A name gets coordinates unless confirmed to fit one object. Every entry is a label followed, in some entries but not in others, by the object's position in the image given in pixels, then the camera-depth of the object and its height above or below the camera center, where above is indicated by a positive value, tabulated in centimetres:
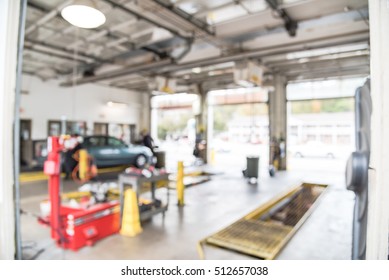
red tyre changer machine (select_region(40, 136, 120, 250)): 292 -100
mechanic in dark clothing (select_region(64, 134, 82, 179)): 747 -62
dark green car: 780 -42
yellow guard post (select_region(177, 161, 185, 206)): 487 -89
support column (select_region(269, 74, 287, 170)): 999 +113
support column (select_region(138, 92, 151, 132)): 1371 +148
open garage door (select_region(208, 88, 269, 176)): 1105 +80
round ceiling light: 224 +118
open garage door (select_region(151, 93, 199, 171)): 1385 +125
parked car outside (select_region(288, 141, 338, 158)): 1320 -63
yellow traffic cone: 343 -109
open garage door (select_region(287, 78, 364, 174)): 970 +75
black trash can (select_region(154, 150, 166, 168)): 951 -76
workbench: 354 -62
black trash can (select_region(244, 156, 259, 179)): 728 -83
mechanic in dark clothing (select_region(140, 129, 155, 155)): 982 -6
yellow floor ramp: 298 -133
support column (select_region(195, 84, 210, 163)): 1208 +94
